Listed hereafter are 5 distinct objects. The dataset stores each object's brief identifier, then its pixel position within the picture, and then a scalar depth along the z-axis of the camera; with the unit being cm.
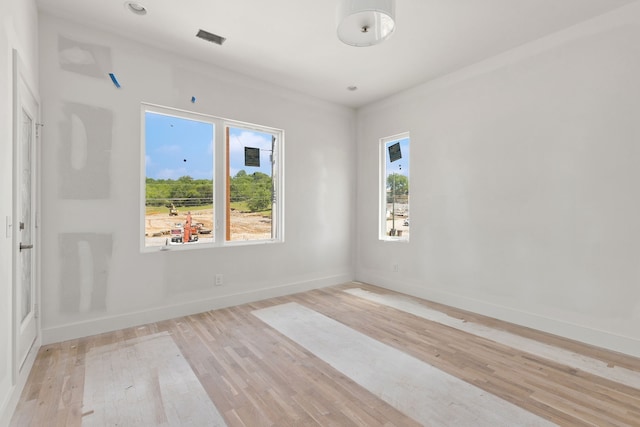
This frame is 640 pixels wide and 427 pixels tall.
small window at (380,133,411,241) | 471
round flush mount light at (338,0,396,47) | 178
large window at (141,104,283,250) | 351
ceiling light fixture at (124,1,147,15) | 270
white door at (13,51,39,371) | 209
